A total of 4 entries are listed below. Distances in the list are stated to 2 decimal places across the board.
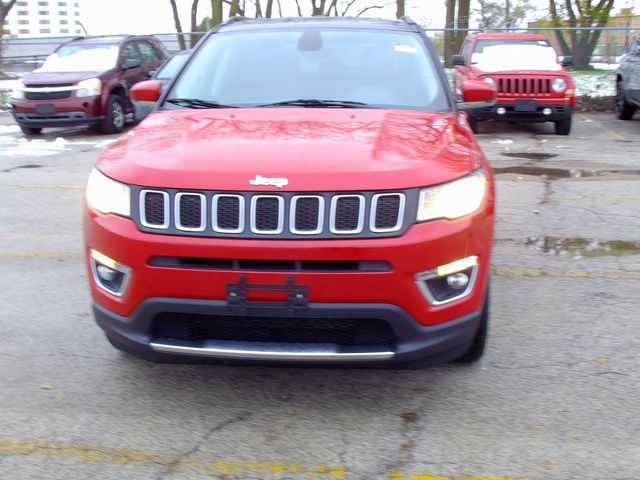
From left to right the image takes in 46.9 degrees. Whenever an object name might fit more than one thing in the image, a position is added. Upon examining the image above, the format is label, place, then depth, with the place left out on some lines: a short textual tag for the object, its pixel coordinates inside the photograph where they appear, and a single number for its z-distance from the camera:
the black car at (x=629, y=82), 12.64
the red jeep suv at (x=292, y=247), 2.99
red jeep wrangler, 11.96
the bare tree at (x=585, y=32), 21.66
